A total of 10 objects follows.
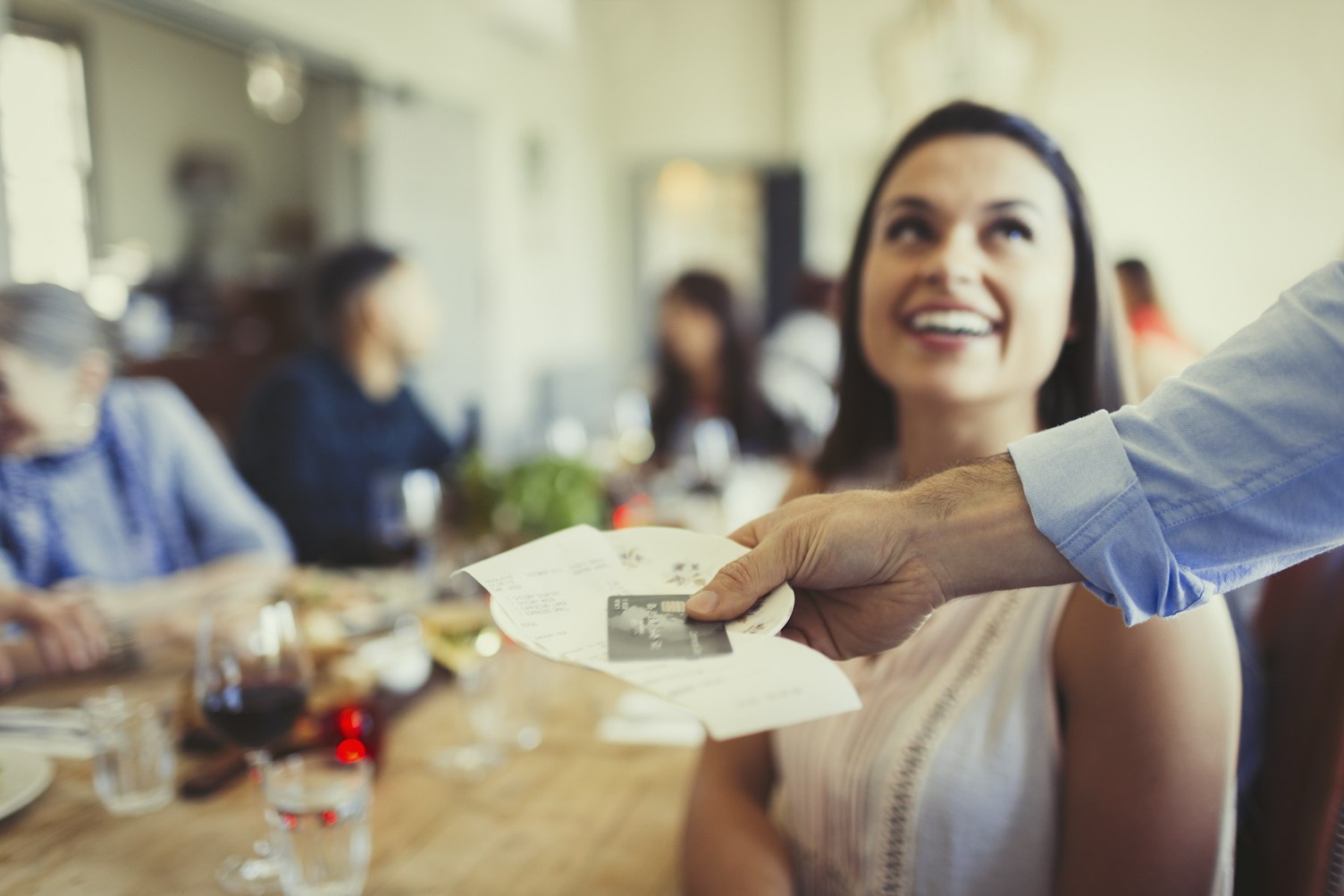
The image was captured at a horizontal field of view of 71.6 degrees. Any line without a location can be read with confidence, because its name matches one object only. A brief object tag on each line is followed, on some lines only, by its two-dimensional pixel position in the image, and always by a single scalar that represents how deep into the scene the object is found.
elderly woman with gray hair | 1.34
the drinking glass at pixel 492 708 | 1.14
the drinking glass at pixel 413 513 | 1.80
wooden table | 0.87
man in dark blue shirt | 2.72
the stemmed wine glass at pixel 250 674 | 0.96
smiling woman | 0.82
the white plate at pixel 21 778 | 0.92
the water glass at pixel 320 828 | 0.81
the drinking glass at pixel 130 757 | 0.97
